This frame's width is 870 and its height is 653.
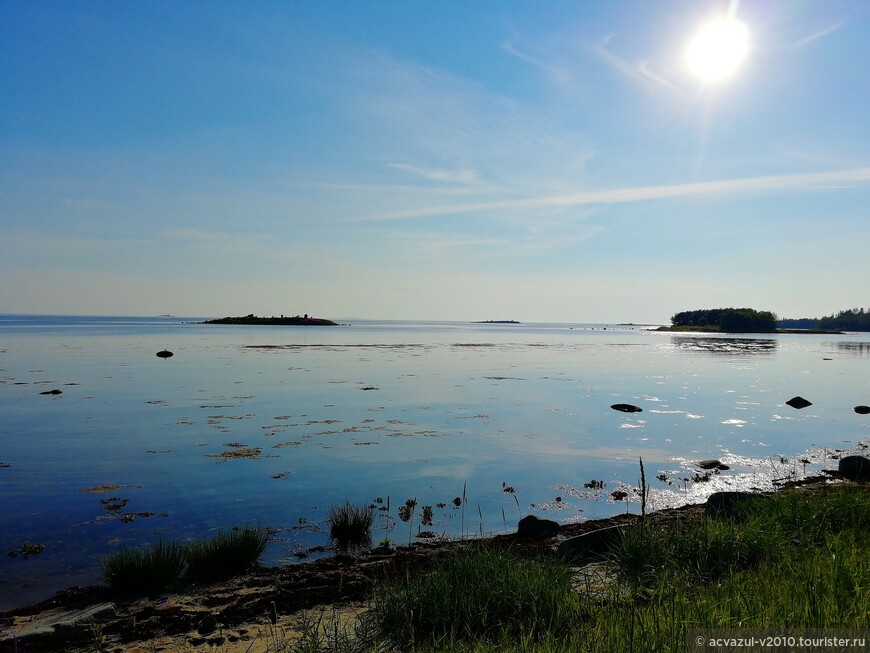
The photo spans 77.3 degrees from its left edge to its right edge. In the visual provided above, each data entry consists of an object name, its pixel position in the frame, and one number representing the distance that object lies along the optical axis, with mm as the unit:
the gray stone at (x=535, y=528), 12961
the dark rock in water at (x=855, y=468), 18248
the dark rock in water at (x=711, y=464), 20125
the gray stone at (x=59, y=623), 8227
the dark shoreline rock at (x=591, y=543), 10914
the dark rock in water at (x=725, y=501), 12430
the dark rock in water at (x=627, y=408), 32066
